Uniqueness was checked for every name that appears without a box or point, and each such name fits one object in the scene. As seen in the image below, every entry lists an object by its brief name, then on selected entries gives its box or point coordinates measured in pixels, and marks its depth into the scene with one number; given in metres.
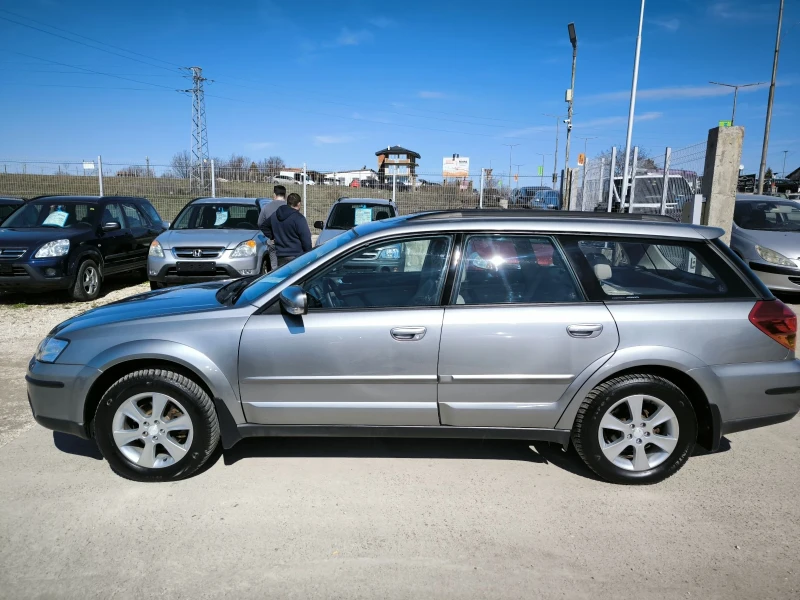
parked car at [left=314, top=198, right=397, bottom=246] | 10.53
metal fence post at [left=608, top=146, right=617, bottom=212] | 11.97
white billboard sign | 30.32
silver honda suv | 8.55
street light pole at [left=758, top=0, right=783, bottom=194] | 19.87
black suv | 8.18
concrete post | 8.09
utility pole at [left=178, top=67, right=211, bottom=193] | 18.75
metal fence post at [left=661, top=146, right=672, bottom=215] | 9.89
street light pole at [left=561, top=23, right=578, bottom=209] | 17.27
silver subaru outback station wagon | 3.31
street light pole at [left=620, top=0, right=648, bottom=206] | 13.37
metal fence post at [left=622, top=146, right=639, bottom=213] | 11.13
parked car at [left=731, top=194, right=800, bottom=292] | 8.47
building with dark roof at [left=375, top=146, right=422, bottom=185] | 62.20
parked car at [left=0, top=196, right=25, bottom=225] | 12.44
